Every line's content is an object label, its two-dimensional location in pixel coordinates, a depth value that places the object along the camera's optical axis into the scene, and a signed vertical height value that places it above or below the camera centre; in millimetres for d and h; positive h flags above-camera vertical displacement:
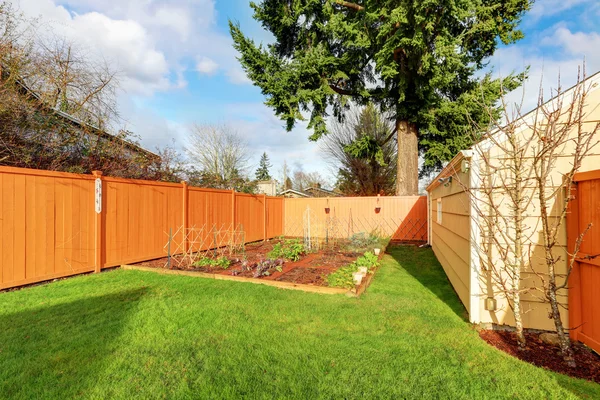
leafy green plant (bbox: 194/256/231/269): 5663 -1221
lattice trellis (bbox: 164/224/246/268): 6141 -1021
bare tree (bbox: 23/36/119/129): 7219 +3508
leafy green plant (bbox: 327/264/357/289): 4265 -1224
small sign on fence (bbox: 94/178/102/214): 4945 +125
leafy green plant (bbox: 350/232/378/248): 7562 -1039
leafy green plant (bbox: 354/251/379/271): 5432 -1170
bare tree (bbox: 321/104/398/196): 16297 +2917
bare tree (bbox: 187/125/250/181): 20422 +3960
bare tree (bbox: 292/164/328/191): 30314 +2787
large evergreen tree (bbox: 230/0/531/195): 8414 +4943
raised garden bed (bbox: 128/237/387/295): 4504 -1265
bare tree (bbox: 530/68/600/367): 2367 +244
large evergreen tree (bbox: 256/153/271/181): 40969 +5315
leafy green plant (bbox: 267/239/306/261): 6488 -1180
